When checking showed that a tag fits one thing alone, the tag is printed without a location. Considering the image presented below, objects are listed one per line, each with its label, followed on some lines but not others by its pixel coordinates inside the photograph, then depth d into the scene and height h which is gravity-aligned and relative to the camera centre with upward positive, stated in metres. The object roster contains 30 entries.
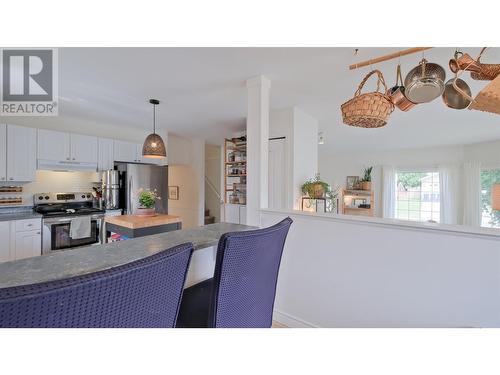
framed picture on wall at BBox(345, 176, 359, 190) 6.38 +0.13
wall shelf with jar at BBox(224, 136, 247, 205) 3.59 +0.24
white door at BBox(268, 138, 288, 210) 3.09 +0.15
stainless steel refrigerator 3.72 +0.05
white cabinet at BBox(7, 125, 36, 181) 2.88 +0.41
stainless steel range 2.91 -0.46
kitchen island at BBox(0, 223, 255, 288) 0.71 -0.29
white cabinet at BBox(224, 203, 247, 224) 3.54 -0.46
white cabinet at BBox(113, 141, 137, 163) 3.87 +0.60
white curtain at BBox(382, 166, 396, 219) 5.95 -0.17
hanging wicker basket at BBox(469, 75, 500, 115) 0.97 +0.40
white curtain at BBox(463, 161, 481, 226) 4.71 -0.12
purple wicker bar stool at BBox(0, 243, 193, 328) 0.35 -0.22
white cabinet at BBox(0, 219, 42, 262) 2.60 -0.68
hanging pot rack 1.47 +0.96
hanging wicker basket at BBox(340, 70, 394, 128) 1.28 +0.47
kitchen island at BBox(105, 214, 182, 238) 2.28 -0.44
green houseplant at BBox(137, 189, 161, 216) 2.73 -0.24
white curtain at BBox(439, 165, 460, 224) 5.09 -0.14
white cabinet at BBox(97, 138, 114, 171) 3.68 +0.51
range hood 3.13 +0.28
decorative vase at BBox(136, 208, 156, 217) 2.74 -0.35
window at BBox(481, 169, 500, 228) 4.57 -0.24
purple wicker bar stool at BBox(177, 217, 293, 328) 0.70 -0.36
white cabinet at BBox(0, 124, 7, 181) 2.81 +0.40
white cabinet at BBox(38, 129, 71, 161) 3.12 +0.57
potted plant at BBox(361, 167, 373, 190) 5.96 +0.18
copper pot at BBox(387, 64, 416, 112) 1.36 +0.56
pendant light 2.63 +0.45
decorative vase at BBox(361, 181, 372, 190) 5.95 +0.04
